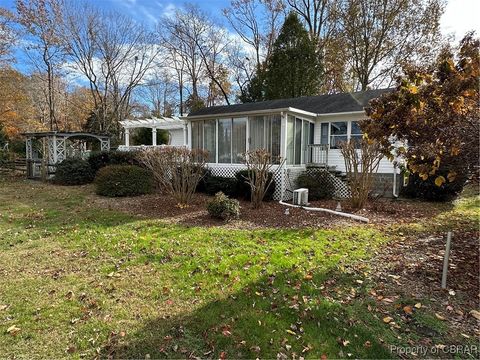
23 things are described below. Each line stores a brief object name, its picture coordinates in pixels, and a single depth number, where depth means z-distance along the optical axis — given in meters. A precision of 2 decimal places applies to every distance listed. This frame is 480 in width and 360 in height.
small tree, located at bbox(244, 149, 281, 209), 8.33
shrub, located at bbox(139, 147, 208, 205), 8.41
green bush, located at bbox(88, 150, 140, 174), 14.38
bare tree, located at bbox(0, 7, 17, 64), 18.86
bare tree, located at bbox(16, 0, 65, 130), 19.19
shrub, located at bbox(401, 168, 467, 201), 9.59
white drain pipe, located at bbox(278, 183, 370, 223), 7.33
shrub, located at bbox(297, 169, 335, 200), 10.62
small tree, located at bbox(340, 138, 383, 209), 8.26
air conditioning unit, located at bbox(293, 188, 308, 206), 9.39
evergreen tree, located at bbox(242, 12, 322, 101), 19.41
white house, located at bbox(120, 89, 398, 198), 10.97
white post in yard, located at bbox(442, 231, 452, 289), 3.61
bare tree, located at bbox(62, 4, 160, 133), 21.52
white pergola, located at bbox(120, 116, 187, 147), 16.20
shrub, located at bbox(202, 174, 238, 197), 10.70
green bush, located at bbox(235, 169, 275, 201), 10.20
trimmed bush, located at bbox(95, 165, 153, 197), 10.20
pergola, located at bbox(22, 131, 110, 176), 15.55
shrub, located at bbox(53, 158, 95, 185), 13.42
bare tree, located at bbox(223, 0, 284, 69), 24.44
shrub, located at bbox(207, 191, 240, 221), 7.13
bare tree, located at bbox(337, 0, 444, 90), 18.70
